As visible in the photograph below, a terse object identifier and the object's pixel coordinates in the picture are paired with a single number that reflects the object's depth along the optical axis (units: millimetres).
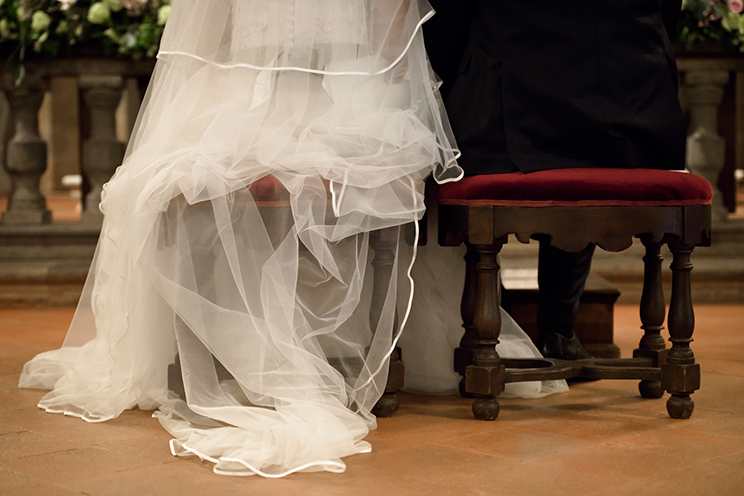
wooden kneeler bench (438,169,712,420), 4660
